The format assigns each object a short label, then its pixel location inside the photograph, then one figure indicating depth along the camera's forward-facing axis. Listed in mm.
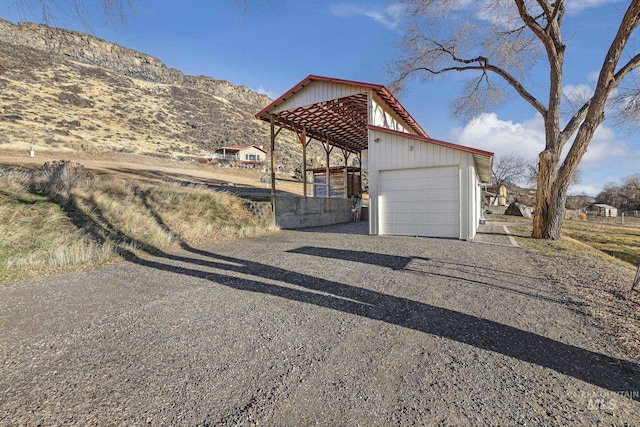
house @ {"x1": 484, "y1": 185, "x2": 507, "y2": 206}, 38406
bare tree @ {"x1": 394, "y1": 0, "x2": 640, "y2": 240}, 7664
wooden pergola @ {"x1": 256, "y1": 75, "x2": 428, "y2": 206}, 10391
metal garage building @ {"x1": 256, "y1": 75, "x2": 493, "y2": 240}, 8055
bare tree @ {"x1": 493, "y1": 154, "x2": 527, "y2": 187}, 44969
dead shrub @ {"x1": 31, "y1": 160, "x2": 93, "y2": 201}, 6850
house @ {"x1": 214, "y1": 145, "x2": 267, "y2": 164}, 37894
